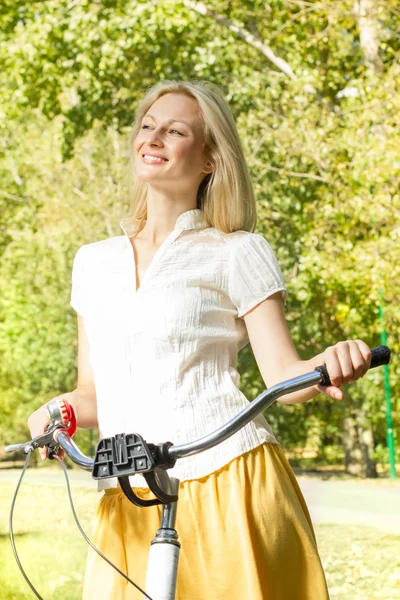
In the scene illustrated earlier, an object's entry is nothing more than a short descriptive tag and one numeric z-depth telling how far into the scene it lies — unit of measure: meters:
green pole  10.20
